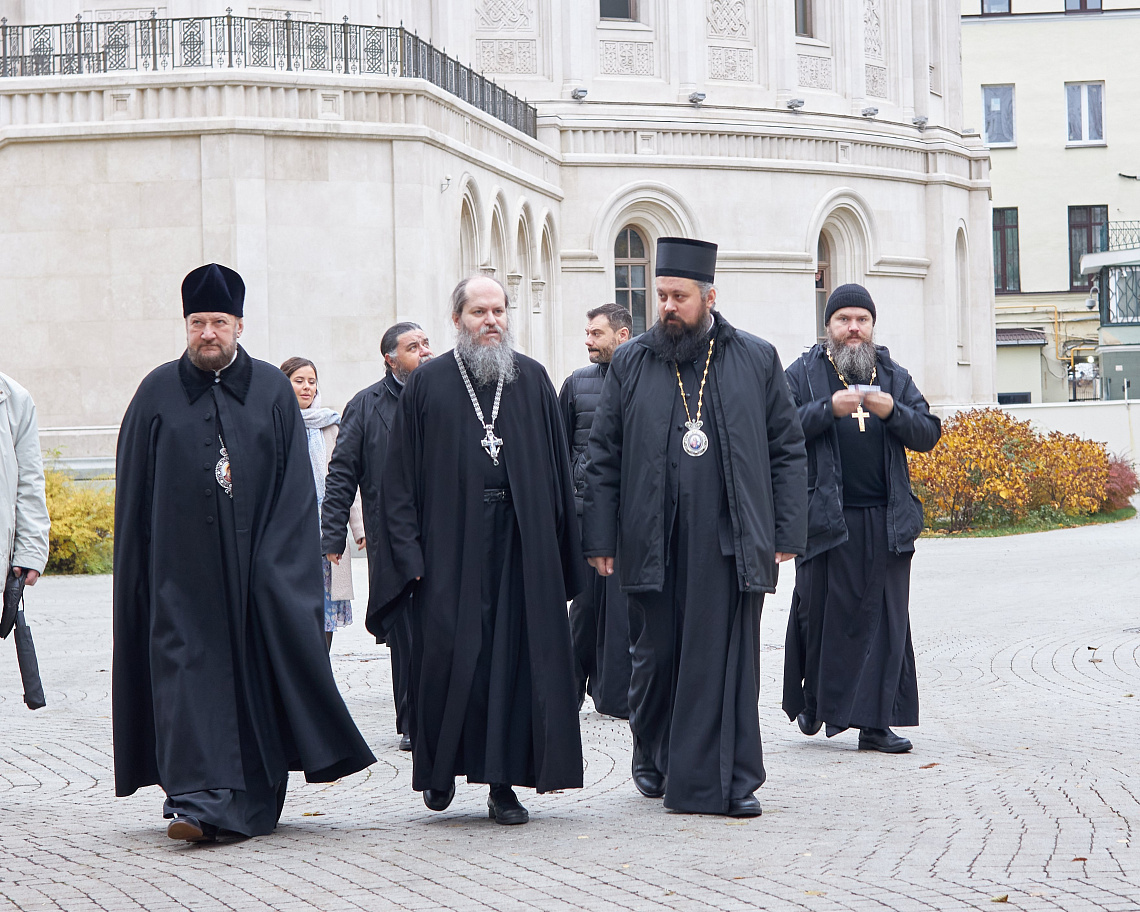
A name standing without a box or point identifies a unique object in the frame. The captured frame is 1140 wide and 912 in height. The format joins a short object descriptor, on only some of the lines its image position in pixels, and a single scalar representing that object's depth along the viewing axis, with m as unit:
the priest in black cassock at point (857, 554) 8.55
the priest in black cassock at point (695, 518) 6.96
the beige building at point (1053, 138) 56.81
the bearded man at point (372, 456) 9.00
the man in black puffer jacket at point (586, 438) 9.48
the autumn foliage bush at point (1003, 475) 22.94
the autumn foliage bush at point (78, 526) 18.27
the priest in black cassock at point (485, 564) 6.77
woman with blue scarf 10.09
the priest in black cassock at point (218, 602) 6.46
